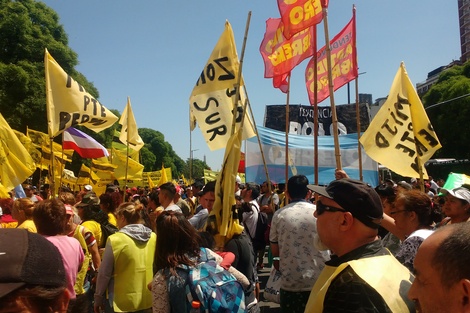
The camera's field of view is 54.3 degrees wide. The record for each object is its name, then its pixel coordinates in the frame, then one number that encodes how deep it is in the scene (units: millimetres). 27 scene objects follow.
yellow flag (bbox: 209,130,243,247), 4418
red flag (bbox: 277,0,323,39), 6543
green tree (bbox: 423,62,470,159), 34688
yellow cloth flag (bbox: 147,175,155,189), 21516
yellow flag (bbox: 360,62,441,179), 6148
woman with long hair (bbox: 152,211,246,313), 2812
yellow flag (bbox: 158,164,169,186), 18484
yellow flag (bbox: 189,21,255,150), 6720
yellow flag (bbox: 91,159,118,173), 14391
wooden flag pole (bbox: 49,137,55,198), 6610
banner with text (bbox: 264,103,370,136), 16578
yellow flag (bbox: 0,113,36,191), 6957
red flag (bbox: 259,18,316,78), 7586
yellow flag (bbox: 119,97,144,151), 10609
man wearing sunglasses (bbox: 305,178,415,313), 1929
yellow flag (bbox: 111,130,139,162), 17197
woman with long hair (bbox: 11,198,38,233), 4863
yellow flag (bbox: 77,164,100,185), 16428
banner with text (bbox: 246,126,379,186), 12609
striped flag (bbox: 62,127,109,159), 11812
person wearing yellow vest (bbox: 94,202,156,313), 3998
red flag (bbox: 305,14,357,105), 8227
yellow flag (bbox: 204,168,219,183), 20305
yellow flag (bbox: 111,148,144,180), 14966
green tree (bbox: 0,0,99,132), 25391
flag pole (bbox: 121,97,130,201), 10600
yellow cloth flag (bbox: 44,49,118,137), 7500
